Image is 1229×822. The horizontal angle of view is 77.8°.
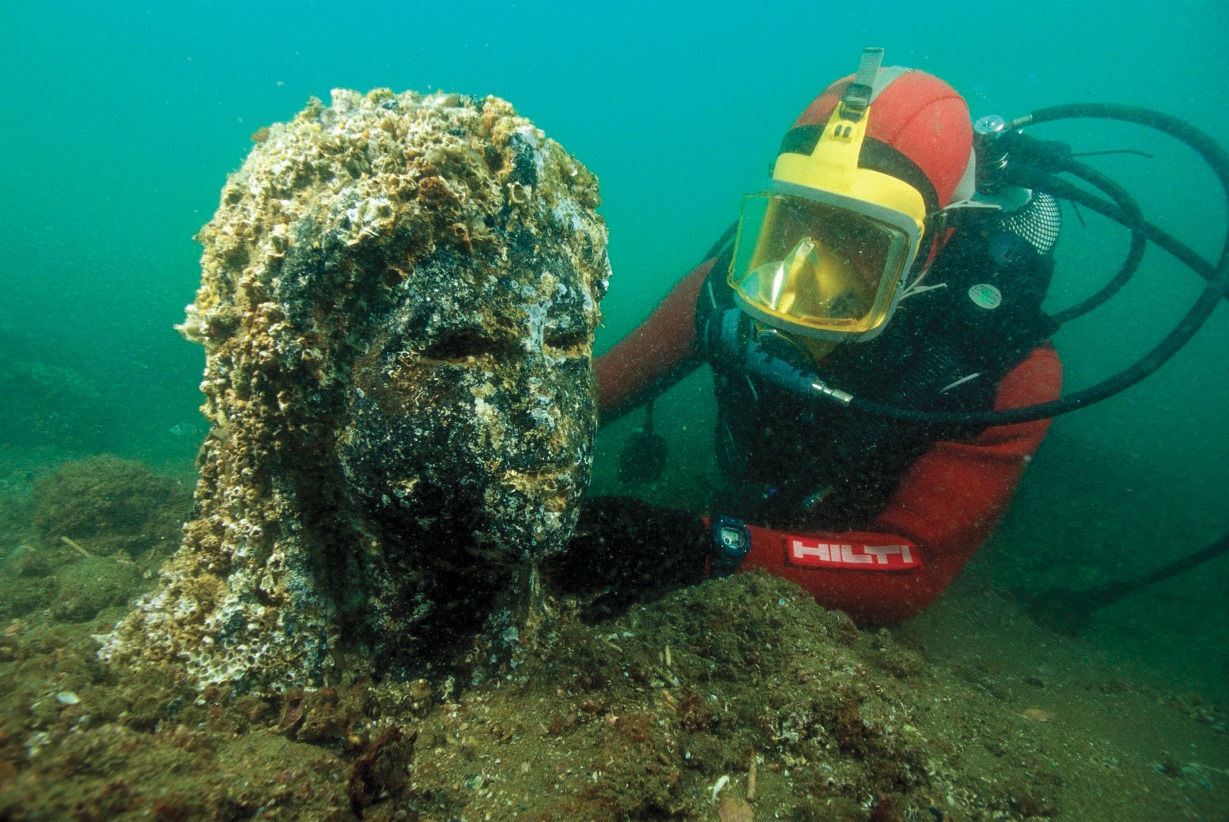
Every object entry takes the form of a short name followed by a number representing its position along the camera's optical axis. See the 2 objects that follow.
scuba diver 0.66
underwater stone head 0.39
